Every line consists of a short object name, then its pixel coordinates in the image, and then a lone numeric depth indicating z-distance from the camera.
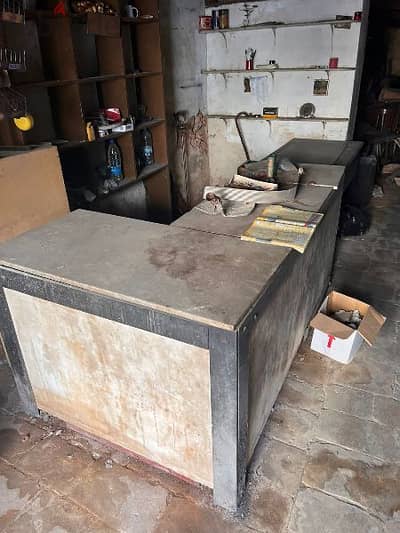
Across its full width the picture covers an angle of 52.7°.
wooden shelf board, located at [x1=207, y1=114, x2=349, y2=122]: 4.35
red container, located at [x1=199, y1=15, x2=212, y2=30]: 4.42
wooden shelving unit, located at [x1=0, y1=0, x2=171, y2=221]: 2.49
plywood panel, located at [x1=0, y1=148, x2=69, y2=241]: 1.97
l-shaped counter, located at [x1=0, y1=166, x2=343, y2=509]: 1.26
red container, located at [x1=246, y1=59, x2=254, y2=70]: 4.47
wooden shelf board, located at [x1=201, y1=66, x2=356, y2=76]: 4.16
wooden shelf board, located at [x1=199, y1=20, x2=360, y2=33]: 3.99
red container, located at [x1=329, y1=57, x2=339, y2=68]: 4.11
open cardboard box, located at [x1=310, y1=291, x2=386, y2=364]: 2.21
